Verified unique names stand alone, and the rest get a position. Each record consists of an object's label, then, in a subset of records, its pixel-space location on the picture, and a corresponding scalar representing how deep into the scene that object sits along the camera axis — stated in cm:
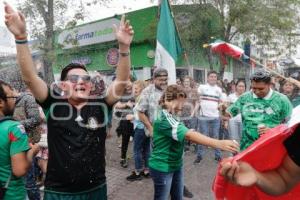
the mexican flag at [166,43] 396
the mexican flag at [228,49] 335
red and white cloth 116
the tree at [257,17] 1006
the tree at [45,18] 698
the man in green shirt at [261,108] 283
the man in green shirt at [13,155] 169
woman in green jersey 227
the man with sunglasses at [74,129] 165
